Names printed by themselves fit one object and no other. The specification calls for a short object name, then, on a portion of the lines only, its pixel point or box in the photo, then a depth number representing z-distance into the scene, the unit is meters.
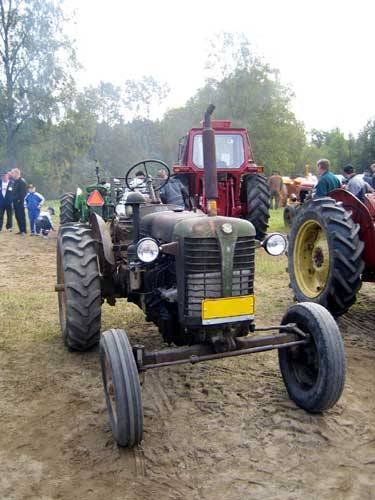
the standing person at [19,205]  12.54
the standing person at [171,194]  6.13
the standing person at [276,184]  17.98
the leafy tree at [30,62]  25.27
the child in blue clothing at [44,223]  11.80
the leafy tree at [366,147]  26.66
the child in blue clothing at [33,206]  12.50
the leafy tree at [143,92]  48.19
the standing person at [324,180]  7.26
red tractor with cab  8.93
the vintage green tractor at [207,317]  2.90
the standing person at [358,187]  7.44
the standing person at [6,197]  12.75
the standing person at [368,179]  9.71
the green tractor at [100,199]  4.98
